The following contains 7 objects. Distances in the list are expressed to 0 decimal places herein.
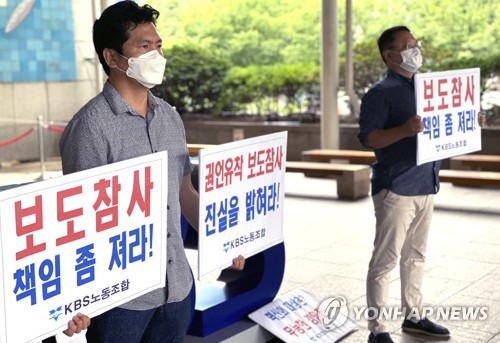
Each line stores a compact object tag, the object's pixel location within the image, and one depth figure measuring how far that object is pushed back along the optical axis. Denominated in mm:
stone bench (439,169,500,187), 9791
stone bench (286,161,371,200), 10195
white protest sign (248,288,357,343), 4934
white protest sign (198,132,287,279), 3746
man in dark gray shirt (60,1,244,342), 2887
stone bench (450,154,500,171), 10805
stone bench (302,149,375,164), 11938
